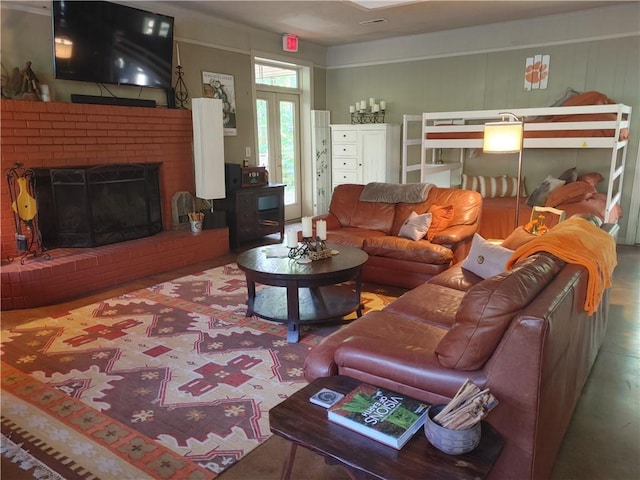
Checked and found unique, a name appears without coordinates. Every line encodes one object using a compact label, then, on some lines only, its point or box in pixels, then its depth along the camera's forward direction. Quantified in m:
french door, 6.75
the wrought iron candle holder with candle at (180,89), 5.25
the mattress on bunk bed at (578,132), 4.61
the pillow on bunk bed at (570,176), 5.30
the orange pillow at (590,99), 5.03
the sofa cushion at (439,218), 4.14
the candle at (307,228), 3.46
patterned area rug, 1.99
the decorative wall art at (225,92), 5.58
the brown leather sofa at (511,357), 1.45
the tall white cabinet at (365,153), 6.69
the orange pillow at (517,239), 3.05
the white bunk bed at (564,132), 4.50
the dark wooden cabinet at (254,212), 5.50
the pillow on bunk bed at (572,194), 4.80
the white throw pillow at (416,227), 4.03
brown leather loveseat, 3.84
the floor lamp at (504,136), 3.64
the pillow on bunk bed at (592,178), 5.17
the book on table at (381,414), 1.34
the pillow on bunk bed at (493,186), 5.82
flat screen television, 4.11
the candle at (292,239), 3.38
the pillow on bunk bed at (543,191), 5.16
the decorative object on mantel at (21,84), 3.91
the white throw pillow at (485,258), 2.86
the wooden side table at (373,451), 1.23
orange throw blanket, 1.98
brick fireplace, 3.80
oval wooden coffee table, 3.00
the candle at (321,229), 3.47
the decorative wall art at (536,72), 5.71
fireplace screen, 4.25
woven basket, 1.28
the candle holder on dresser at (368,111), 7.00
